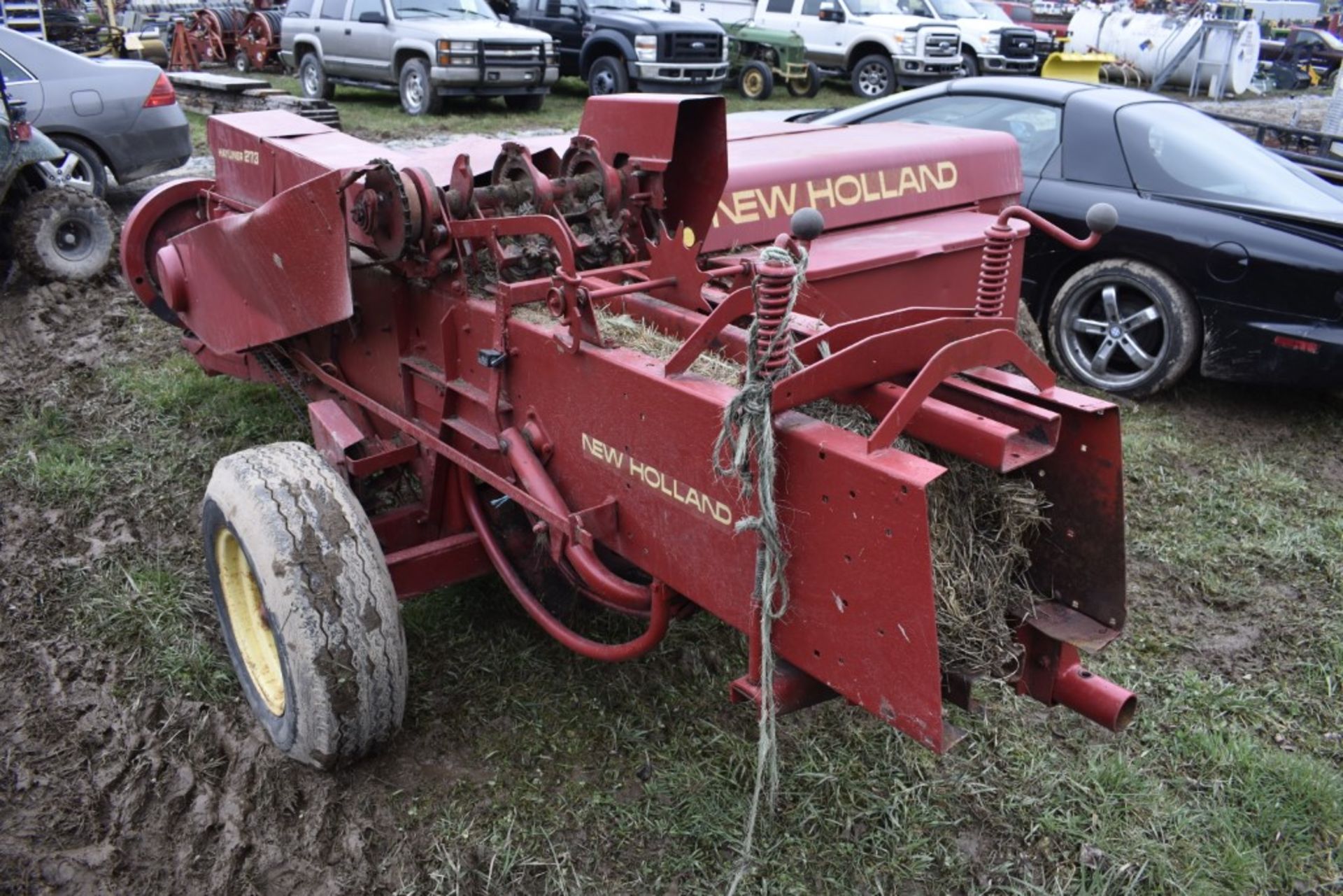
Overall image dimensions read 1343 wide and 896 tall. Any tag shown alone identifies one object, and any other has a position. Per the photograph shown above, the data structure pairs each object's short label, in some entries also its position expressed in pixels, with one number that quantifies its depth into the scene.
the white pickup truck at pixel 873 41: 17.67
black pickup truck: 15.47
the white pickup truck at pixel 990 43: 18.38
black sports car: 5.48
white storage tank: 21.19
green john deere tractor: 17.78
